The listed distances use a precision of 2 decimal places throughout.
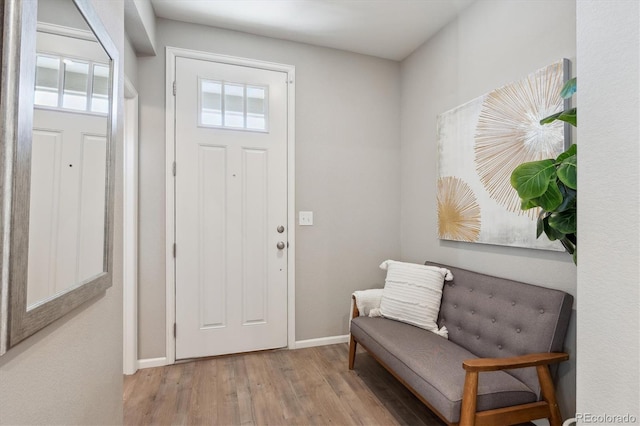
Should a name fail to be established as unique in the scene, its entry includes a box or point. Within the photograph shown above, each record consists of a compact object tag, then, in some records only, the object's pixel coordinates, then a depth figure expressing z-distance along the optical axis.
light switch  2.88
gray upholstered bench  1.44
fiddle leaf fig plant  1.23
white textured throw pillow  2.23
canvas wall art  1.77
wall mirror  0.66
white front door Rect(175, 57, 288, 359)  2.56
